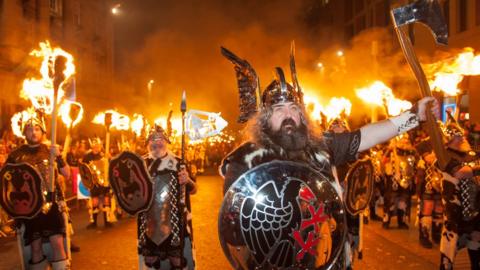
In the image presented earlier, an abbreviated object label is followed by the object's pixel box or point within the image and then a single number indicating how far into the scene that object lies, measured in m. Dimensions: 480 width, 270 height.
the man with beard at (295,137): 2.93
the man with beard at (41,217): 5.29
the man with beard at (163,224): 5.06
